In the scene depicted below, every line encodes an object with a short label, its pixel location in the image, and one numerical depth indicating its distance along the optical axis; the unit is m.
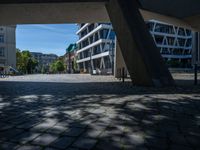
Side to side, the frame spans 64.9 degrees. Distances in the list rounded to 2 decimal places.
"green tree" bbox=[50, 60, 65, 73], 74.89
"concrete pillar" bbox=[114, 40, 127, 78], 14.20
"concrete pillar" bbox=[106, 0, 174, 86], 7.03
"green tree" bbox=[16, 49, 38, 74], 48.83
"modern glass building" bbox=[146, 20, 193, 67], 50.86
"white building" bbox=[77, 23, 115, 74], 43.98
